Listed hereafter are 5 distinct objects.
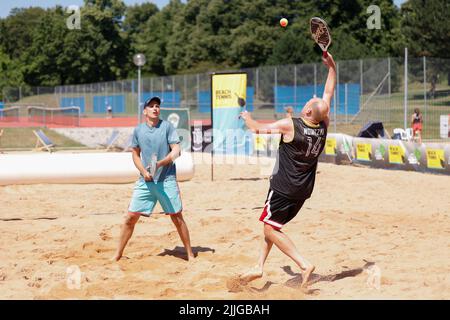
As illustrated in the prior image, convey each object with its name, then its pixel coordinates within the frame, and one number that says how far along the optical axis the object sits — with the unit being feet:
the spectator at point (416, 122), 80.59
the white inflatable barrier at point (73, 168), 48.62
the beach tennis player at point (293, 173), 21.58
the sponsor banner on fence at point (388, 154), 56.54
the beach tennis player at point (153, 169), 26.02
